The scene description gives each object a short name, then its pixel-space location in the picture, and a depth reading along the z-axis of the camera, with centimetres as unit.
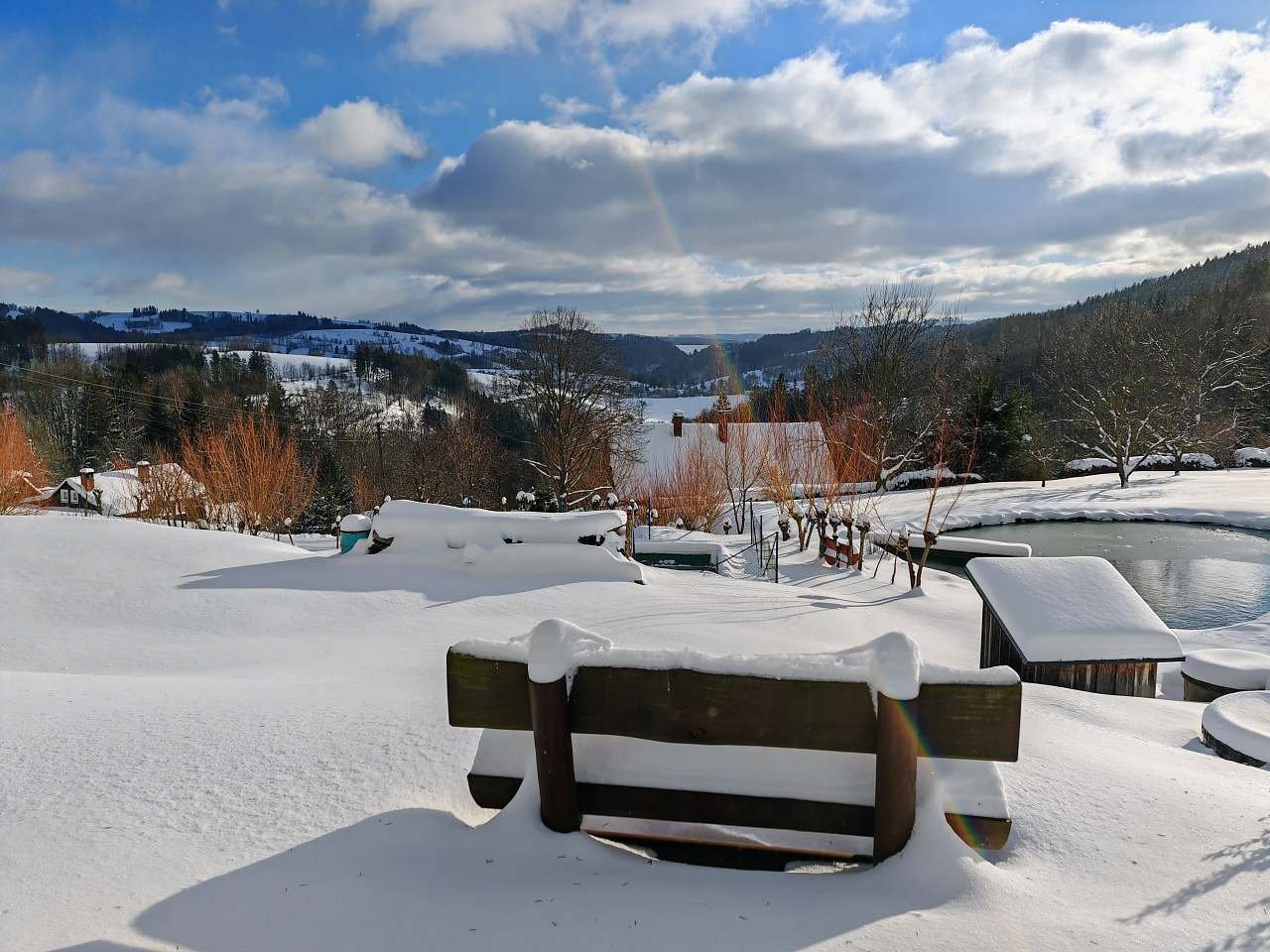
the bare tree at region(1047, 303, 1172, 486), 2861
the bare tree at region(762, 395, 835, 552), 1773
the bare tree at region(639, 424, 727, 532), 2255
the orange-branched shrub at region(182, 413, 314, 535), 2022
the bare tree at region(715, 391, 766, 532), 2175
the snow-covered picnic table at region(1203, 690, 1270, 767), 441
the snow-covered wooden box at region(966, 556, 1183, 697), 615
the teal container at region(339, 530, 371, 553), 1122
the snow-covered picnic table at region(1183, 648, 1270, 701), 680
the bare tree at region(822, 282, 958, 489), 3017
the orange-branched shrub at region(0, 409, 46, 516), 1942
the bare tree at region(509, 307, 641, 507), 2405
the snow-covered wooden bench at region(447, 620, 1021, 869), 199
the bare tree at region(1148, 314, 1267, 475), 3078
